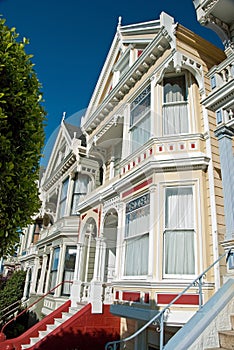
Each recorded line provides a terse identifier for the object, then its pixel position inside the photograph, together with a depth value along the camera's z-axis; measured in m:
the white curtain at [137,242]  7.63
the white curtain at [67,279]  13.12
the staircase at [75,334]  8.93
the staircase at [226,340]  4.07
